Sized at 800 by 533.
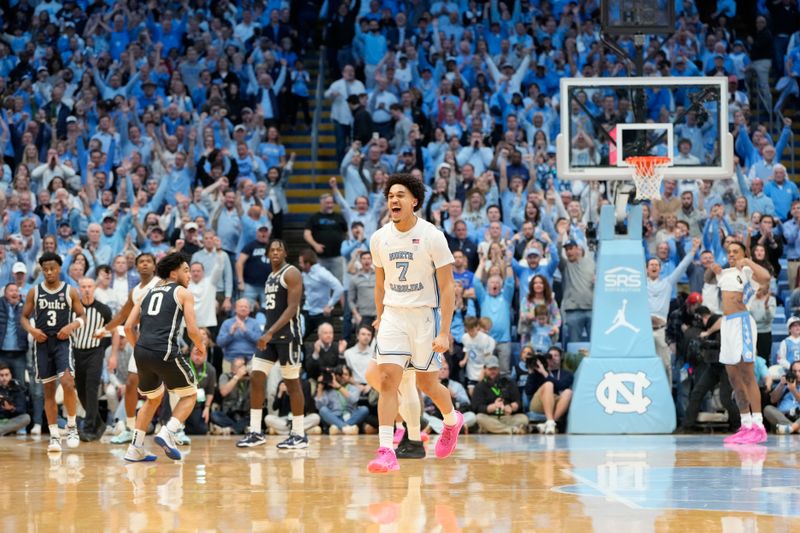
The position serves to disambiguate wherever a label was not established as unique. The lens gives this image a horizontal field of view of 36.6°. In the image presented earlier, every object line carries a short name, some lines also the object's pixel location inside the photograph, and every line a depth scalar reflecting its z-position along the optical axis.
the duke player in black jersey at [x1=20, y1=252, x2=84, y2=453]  13.52
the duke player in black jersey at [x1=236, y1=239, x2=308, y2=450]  12.77
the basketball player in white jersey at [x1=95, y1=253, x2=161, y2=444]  12.28
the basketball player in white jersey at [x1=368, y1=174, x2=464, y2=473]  9.60
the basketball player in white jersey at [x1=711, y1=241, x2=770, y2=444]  13.34
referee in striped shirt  14.77
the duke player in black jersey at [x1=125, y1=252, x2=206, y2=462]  11.23
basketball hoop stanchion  15.34
